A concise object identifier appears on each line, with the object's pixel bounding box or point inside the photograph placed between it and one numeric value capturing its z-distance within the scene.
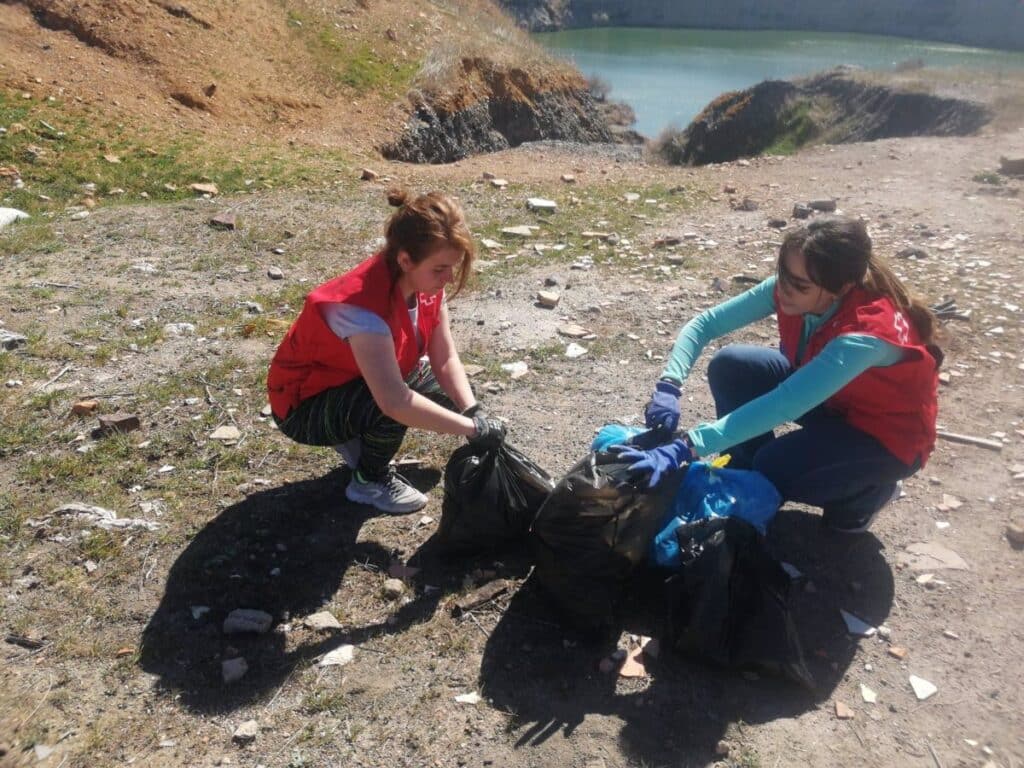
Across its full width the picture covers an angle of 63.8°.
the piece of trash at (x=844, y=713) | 2.33
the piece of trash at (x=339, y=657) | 2.48
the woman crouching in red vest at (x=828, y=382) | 2.51
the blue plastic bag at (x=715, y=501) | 2.63
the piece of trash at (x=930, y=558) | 2.94
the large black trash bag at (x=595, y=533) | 2.42
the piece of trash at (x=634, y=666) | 2.45
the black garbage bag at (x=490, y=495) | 2.74
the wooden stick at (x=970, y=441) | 3.65
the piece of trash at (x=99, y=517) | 2.97
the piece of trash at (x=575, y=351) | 4.42
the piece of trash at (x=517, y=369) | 4.20
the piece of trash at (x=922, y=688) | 2.40
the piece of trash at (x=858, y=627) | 2.65
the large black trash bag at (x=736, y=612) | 2.37
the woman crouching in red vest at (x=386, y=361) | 2.59
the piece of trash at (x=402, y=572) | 2.84
